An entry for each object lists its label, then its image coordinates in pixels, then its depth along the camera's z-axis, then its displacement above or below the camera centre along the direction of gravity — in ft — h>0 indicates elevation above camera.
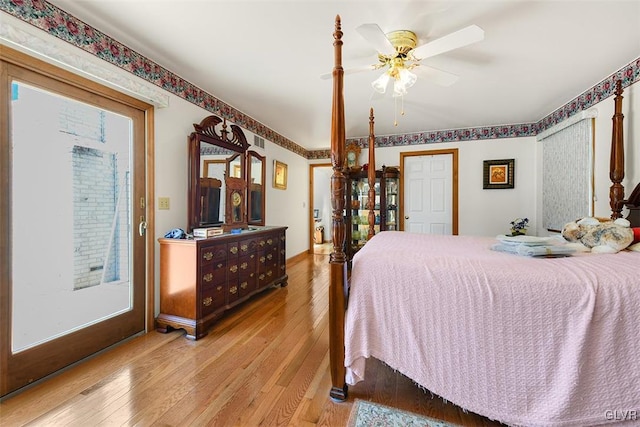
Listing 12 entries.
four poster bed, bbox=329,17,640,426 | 3.55 -1.77
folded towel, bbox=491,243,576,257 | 4.84 -0.78
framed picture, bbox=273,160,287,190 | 13.98 +1.87
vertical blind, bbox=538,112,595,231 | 9.44 +1.50
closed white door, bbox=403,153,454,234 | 14.76 +0.89
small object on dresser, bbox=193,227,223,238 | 7.79 -0.68
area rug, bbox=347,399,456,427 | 4.26 -3.49
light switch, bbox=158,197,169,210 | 7.75 +0.19
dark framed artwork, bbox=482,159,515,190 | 13.65 +1.85
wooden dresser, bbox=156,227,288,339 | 7.16 -2.10
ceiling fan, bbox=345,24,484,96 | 5.13 +3.52
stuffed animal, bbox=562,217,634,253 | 5.12 -0.53
